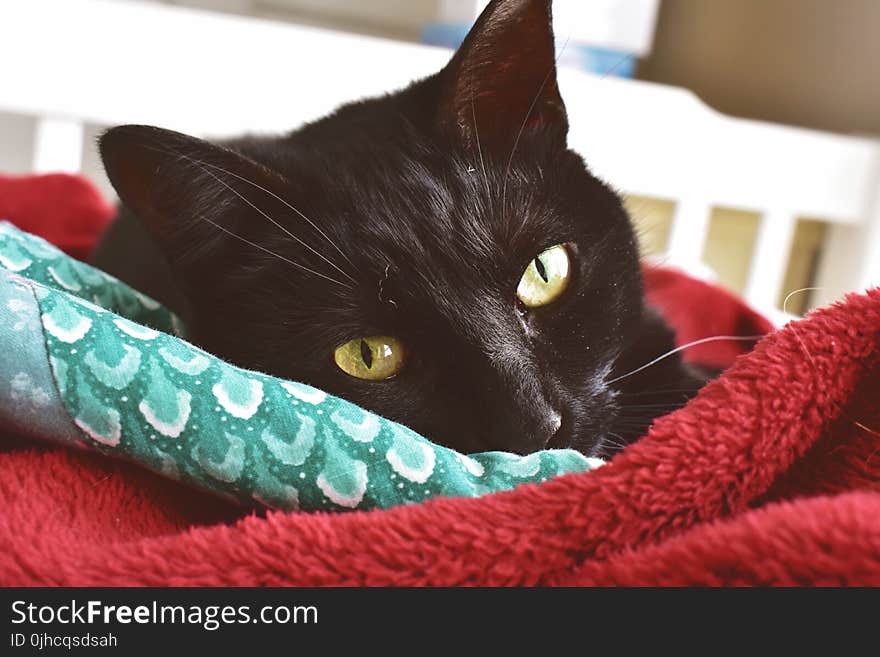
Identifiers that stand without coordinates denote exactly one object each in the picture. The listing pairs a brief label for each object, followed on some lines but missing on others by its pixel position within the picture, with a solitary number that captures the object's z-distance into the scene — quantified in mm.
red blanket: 231
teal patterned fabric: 267
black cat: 312
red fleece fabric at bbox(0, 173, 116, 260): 479
